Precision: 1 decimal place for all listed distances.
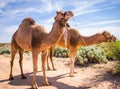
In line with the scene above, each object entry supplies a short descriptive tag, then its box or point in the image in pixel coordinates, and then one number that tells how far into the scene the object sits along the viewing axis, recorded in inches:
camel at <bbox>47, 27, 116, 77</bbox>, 179.2
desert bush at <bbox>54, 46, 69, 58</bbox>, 277.7
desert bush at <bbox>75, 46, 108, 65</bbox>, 230.4
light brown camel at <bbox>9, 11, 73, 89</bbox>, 132.7
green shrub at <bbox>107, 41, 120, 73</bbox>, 176.2
